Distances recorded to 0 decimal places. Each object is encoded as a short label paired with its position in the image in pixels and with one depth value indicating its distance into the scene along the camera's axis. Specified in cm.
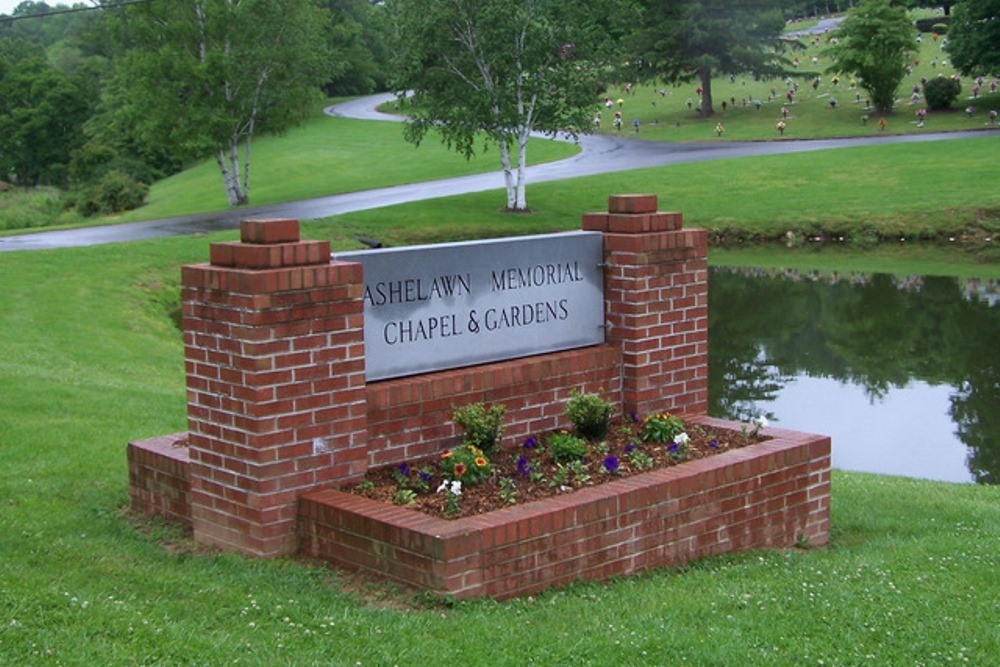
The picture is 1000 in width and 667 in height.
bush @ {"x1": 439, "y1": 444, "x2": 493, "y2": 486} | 716
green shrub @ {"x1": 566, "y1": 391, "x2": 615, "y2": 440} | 802
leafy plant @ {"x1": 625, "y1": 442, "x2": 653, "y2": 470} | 768
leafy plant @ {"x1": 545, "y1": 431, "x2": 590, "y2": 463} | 767
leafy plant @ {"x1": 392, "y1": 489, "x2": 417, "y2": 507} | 695
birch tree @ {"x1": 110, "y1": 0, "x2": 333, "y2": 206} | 3644
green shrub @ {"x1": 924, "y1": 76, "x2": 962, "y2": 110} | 5144
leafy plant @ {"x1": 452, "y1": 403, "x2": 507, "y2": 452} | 757
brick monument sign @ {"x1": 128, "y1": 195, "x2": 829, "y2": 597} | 681
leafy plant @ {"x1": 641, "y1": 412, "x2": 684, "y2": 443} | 828
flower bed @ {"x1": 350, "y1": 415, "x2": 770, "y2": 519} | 700
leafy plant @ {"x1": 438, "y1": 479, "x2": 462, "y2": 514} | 678
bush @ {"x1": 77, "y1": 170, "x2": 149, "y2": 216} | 4800
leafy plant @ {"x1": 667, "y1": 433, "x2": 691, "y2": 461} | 792
